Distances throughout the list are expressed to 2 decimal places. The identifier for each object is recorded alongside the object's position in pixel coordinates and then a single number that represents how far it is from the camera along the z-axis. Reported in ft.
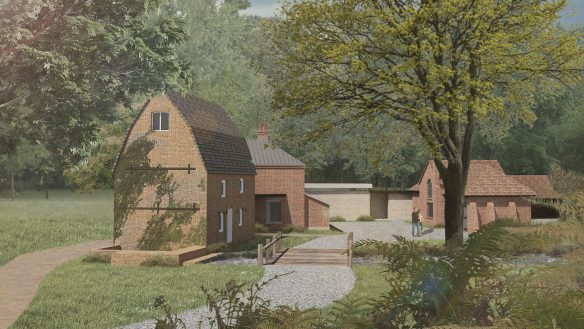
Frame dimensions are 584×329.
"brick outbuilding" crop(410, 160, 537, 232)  140.56
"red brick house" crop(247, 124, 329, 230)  147.13
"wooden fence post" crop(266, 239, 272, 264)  86.67
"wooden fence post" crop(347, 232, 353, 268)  82.15
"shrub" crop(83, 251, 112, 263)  89.96
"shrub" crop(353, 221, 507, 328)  8.13
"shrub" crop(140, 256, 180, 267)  85.20
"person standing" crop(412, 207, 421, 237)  128.67
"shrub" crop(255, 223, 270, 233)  143.71
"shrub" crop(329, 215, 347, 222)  176.96
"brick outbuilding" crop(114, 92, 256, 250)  101.09
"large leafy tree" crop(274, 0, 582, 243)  64.95
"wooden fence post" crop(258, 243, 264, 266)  83.51
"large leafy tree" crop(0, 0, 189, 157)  54.85
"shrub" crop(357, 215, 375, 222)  177.58
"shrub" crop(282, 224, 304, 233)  144.05
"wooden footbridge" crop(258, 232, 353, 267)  86.89
